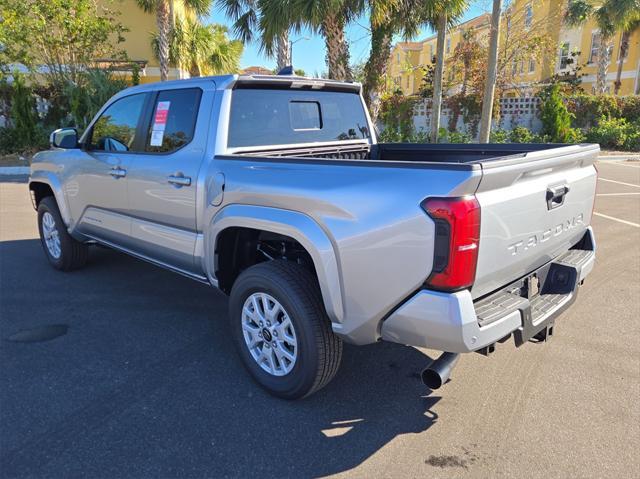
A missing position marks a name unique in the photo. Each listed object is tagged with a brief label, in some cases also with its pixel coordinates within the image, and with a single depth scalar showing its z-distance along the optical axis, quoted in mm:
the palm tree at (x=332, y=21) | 11591
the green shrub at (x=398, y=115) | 18562
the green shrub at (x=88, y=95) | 15695
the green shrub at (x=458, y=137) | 17953
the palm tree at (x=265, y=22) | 12273
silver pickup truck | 2240
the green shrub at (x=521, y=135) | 18566
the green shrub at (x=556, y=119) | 18484
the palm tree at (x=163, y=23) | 18391
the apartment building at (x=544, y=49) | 17625
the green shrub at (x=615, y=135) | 19891
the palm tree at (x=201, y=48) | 20312
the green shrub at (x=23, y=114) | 15594
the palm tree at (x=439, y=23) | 12258
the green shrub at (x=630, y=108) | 21125
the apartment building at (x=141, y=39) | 25141
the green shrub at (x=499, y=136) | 18125
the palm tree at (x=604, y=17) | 25250
